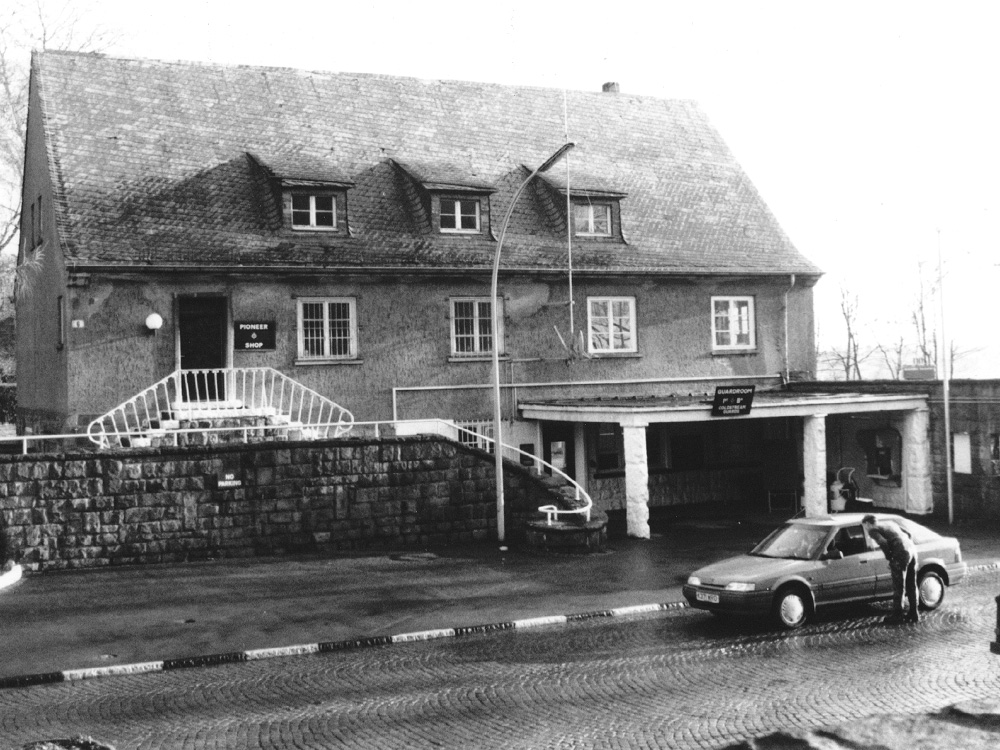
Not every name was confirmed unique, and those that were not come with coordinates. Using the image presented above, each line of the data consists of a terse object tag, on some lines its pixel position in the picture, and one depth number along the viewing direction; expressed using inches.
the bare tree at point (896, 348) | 2608.3
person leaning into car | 569.0
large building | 936.3
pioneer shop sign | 946.7
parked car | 561.0
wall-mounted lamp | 910.4
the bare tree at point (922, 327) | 2381.9
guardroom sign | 916.0
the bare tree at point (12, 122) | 1275.8
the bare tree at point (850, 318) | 2594.5
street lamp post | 823.1
